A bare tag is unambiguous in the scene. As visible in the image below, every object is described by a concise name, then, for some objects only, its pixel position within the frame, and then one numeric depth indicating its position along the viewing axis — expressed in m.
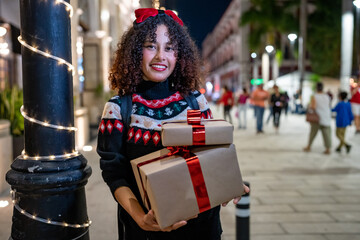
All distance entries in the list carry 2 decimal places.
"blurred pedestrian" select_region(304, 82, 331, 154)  9.81
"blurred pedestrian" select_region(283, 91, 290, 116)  20.63
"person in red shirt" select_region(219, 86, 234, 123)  16.70
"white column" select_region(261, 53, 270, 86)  41.53
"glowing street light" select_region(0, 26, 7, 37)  9.90
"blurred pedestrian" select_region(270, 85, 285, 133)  14.87
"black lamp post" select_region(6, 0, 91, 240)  2.09
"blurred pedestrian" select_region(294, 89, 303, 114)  26.55
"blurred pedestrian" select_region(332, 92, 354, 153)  9.97
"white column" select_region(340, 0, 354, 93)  15.52
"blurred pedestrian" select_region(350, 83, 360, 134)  14.05
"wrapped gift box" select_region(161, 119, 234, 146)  1.62
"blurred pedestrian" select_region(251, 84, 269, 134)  14.35
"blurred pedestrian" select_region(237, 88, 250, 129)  16.08
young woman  1.94
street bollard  3.54
